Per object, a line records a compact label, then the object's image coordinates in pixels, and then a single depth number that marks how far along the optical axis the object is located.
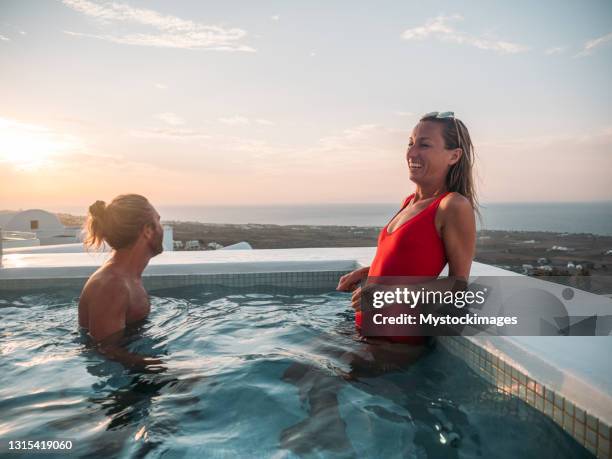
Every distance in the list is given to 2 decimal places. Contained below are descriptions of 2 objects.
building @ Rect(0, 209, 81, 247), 13.38
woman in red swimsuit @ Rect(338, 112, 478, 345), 1.98
